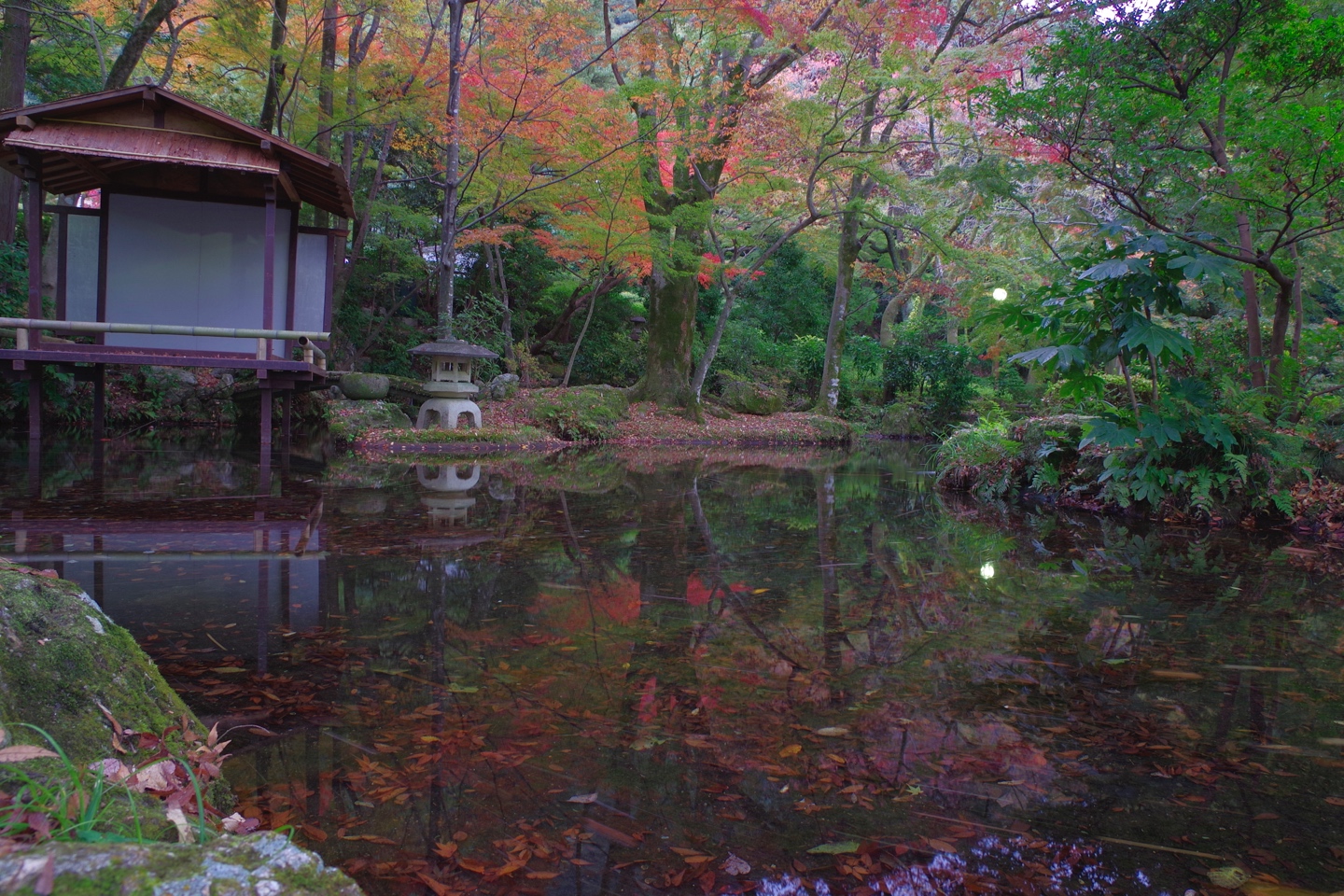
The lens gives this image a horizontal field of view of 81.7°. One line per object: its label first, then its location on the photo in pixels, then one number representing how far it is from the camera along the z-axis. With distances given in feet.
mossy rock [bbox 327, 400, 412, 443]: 37.93
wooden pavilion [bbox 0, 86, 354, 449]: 26.35
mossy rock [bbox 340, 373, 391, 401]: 41.57
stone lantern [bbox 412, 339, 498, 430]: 38.78
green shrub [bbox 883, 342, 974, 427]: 62.28
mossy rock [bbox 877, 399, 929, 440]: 65.10
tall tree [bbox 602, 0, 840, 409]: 43.11
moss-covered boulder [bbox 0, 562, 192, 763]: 5.09
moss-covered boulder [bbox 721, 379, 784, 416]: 61.26
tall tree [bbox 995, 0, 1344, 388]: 18.98
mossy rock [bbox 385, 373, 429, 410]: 44.68
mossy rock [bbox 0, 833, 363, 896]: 2.67
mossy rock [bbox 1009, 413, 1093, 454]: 26.18
